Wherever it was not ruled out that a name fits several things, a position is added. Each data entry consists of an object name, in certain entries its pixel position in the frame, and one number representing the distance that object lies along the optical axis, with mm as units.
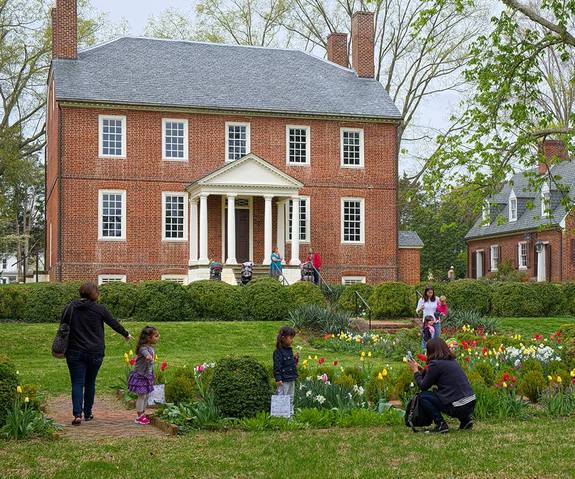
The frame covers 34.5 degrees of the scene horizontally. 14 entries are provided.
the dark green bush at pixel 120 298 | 24656
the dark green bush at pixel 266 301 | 25469
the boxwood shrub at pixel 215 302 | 25562
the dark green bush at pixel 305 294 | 25438
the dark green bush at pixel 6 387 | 10031
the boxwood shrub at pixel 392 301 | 26297
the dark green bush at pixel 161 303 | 24906
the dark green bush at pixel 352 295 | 27266
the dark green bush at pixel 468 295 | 27922
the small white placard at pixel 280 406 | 10617
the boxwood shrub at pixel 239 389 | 10648
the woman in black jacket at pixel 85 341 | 10922
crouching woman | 10219
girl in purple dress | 11102
